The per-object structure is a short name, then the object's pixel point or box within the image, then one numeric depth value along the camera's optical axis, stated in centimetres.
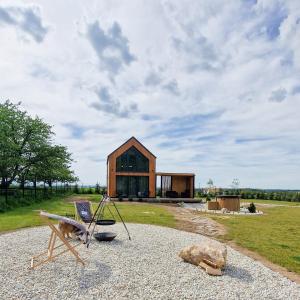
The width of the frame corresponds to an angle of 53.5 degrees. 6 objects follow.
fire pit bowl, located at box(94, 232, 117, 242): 835
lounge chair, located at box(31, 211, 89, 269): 606
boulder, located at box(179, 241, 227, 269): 612
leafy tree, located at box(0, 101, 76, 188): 2257
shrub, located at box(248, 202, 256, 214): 1994
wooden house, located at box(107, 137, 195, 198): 2973
